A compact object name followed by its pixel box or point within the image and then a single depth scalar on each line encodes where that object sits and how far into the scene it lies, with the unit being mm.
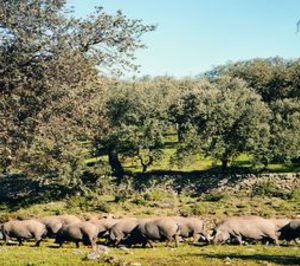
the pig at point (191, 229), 35562
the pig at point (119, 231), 34938
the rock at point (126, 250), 29528
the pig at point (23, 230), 36094
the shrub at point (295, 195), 57862
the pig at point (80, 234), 34094
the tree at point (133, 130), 69750
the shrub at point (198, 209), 52834
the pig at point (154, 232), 34062
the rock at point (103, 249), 28262
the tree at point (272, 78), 94562
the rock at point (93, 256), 24219
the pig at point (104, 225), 37069
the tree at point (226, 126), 64875
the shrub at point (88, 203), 57272
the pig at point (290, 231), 34312
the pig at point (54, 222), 38812
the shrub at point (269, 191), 59469
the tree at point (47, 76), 25047
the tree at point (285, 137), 65000
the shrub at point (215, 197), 59344
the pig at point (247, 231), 34406
